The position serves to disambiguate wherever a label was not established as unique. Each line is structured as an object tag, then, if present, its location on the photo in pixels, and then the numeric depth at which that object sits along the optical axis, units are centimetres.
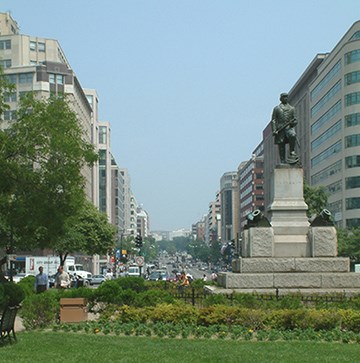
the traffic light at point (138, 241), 5910
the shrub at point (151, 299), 2350
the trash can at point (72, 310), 2192
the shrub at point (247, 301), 2162
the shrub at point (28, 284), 2987
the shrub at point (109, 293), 2392
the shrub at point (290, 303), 2103
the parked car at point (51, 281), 5439
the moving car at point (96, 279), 7404
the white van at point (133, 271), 9416
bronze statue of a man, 2731
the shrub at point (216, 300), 2205
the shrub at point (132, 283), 3095
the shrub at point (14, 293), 2077
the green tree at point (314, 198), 7194
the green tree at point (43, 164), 3394
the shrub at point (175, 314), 2028
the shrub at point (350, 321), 1895
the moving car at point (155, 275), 7612
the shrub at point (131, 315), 2080
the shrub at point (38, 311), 2088
